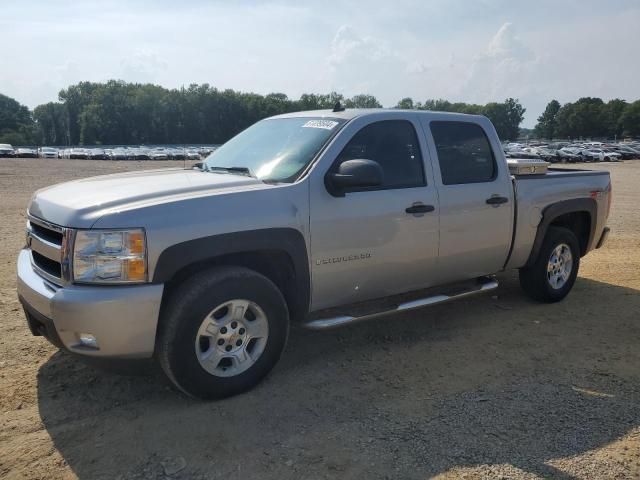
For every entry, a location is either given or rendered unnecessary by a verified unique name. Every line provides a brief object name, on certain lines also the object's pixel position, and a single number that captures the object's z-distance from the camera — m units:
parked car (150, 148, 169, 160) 71.00
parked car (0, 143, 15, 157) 63.78
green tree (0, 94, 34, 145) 114.00
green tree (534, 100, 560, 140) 156.75
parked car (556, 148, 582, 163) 61.59
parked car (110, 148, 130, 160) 70.88
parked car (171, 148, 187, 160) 71.04
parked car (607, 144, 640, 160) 71.88
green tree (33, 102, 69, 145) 132.75
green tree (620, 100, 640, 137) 132.50
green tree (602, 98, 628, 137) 138.62
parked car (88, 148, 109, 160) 71.64
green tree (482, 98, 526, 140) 152.75
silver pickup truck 3.31
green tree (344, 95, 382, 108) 115.44
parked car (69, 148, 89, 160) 71.69
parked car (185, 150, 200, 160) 66.19
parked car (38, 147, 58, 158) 71.23
